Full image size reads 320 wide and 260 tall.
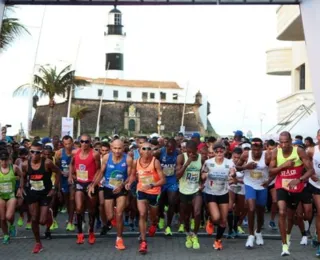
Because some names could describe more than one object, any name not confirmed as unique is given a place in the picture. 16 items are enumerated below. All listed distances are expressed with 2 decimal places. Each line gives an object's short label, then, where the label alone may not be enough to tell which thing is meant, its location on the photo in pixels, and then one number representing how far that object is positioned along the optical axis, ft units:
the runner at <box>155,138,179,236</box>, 43.39
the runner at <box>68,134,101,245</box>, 39.65
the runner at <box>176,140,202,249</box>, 39.58
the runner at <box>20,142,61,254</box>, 37.09
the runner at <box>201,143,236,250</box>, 37.68
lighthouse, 360.07
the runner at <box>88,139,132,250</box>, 38.19
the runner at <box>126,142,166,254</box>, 37.96
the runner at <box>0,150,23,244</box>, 38.88
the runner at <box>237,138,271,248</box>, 38.78
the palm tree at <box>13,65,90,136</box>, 169.27
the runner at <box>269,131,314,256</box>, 35.78
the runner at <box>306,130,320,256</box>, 35.96
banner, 102.63
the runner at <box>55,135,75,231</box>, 45.75
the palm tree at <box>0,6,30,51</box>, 72.38
